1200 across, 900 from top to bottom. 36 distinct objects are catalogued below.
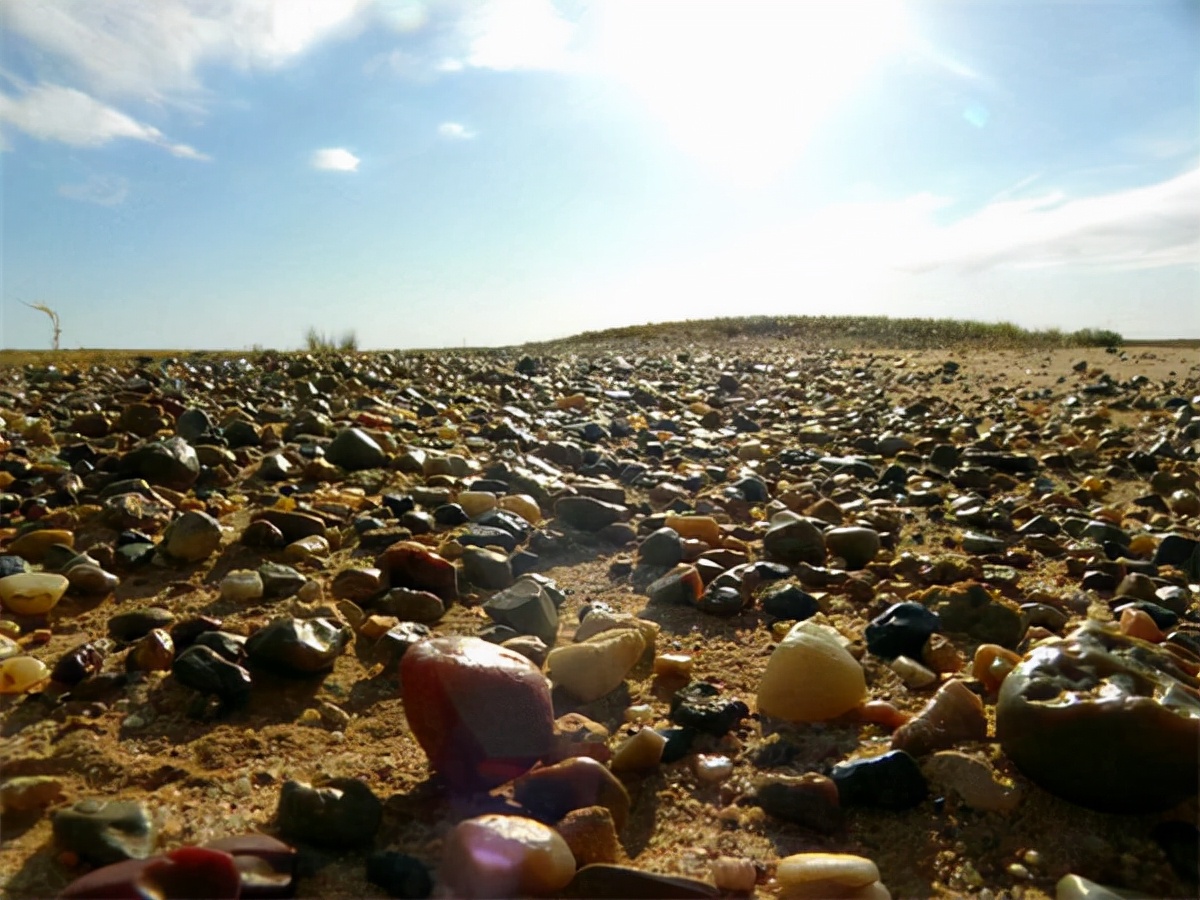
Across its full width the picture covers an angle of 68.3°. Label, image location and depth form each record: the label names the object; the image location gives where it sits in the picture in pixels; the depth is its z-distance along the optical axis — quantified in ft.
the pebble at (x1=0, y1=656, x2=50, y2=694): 0.87
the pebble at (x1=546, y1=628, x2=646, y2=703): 0.98
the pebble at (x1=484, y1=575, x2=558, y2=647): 1.12
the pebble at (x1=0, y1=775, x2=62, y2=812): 0.70
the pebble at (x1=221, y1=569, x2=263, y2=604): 1.16
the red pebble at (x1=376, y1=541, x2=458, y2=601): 1.22
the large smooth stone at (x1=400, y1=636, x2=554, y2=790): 0.76
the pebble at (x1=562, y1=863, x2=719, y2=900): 0.64
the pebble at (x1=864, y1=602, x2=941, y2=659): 1.08
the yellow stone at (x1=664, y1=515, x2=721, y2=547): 1.54
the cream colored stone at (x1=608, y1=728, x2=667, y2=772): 0.83
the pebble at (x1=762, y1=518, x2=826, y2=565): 1.46
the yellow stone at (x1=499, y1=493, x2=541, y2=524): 1.65
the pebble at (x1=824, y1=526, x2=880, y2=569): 1.47
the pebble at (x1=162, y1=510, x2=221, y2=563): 1.28
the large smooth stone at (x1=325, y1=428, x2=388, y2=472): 1.89
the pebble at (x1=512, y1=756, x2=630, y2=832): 0.73
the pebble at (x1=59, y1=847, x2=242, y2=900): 0.54
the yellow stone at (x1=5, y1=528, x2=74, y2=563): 1.24
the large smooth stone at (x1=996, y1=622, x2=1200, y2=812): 0.71
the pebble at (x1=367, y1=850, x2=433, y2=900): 0.64
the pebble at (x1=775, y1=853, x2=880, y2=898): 0.66
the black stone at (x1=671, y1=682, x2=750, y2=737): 0.90
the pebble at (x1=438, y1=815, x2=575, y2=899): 0.64
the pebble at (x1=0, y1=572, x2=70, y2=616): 1.07
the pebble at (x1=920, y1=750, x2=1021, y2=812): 0.76
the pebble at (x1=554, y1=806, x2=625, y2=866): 0.68
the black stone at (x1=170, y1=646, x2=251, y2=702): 0.89
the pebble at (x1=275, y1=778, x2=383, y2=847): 0.69
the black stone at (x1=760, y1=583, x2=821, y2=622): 1.22
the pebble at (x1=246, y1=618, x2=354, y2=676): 0.94
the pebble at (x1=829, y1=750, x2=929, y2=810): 0.77
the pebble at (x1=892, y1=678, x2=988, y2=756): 0.84
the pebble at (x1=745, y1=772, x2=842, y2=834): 0.75
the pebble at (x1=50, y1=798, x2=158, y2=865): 0.64
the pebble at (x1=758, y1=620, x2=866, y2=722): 0.93
